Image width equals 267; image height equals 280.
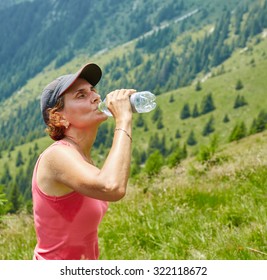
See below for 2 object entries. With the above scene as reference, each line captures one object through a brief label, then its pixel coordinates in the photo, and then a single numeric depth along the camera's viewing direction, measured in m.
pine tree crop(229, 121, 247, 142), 120.88
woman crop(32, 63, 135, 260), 3.70
